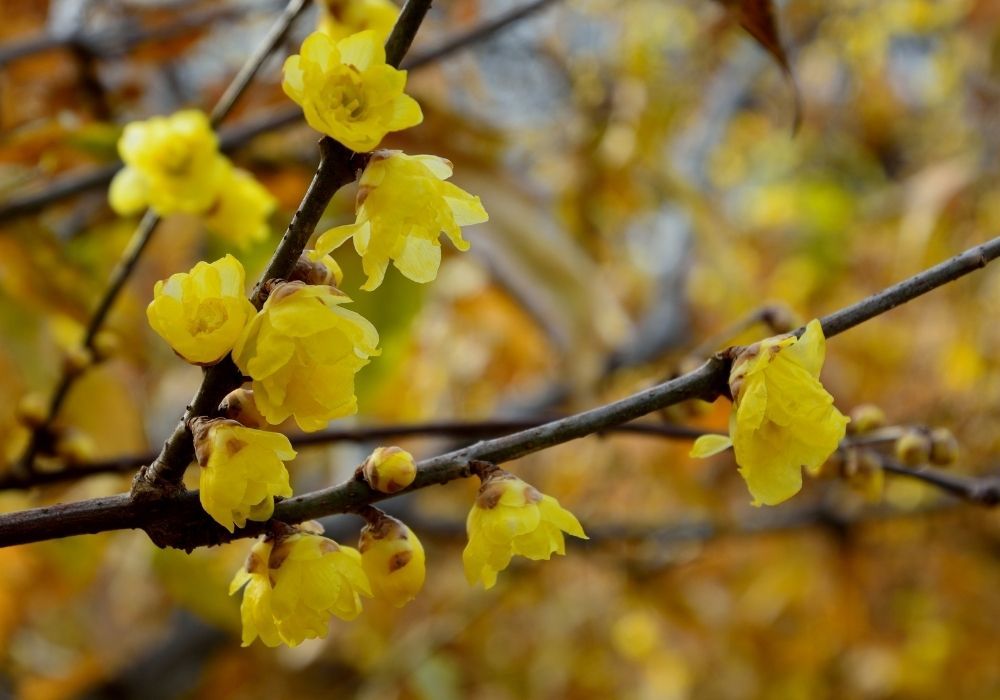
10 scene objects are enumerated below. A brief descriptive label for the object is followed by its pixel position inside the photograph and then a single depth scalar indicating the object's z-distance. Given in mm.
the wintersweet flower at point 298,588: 555
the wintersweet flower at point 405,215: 553
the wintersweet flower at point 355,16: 664
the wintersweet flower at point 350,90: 545
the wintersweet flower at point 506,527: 561
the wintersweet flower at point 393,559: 566
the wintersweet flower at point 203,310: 544
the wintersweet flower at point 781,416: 558
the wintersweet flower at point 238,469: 541
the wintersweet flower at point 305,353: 541
